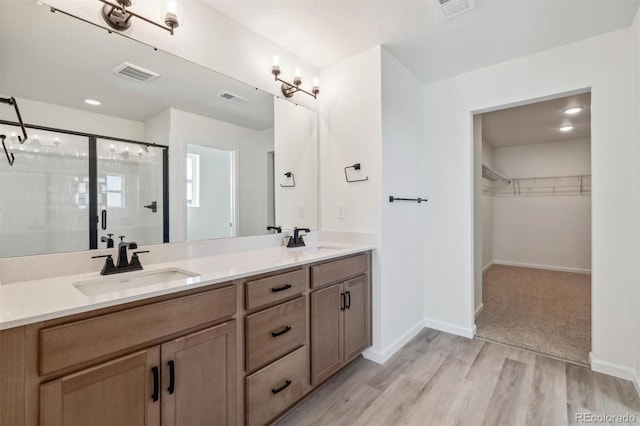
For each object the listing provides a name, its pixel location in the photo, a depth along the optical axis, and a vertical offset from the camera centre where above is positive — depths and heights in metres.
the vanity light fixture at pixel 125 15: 1.45 +1.02
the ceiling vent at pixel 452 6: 1.81 +1.31
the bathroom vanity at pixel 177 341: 0.90 -0.51
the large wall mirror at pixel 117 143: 1.27 +0.40
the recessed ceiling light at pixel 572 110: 3.63 +1.28
